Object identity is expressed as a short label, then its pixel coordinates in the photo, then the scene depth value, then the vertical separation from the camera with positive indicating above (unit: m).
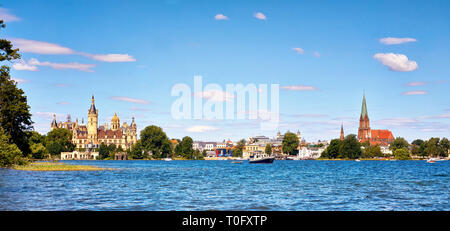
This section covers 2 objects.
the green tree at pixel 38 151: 99.11 +0.03
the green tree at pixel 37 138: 129.95 +3.61
